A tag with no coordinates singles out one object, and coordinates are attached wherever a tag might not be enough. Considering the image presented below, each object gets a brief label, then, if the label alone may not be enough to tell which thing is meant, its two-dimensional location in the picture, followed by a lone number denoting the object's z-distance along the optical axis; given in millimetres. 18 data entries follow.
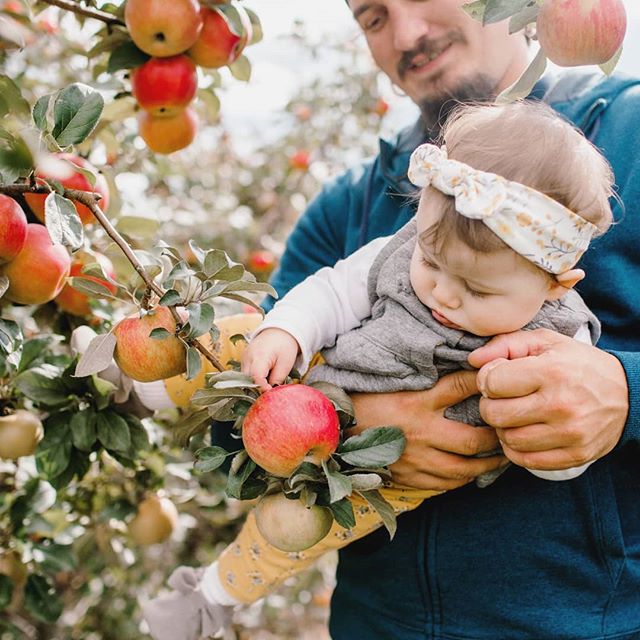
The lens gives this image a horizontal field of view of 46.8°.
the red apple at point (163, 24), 1203
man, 1009
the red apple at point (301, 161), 3145
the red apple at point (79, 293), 1241
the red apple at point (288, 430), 875
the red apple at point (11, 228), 895
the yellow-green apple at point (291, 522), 938
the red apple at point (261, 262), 2746
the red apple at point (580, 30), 839
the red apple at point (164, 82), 1319
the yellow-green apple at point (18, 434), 1251
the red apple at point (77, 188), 1067
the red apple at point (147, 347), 937
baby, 933
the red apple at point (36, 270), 994
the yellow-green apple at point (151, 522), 1692
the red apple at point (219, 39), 1305
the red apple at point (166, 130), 1449
